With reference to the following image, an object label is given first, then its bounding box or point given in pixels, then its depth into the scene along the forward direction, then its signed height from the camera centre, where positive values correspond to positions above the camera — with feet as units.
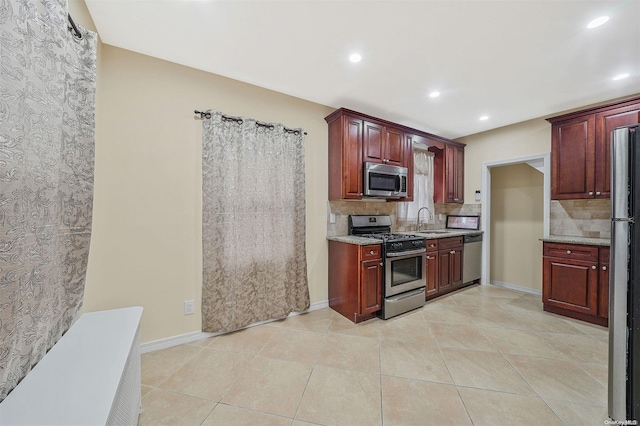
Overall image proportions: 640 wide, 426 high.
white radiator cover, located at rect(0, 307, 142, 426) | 2.36 -2.05
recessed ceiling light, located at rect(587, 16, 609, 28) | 5.46 +4.52
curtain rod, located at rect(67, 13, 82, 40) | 4.06 +3.23
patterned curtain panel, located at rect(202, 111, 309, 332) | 7.55 -0.42
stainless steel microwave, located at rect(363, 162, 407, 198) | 9.86 +1.37
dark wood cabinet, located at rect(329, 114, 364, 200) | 9.54 +2.26
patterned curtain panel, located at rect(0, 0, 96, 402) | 2.53 +0.41
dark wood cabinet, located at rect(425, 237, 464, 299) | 10.93 -2.63
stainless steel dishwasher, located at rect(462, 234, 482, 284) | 12.56 -2.59
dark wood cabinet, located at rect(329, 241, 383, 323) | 8.65 -2.66
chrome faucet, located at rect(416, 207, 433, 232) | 13.40 -0.70
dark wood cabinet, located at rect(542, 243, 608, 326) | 8.45 -2.69
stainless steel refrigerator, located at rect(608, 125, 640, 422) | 4.15 -1.22
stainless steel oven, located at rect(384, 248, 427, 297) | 9.17 -2.47
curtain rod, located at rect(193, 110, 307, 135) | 7.52 +3.12
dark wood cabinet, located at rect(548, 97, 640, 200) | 8.73 +2.59
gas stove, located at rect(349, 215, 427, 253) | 9.35 -1.04
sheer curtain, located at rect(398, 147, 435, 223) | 13.04 +1.41
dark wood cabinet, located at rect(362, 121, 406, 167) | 10.11 +3.04
